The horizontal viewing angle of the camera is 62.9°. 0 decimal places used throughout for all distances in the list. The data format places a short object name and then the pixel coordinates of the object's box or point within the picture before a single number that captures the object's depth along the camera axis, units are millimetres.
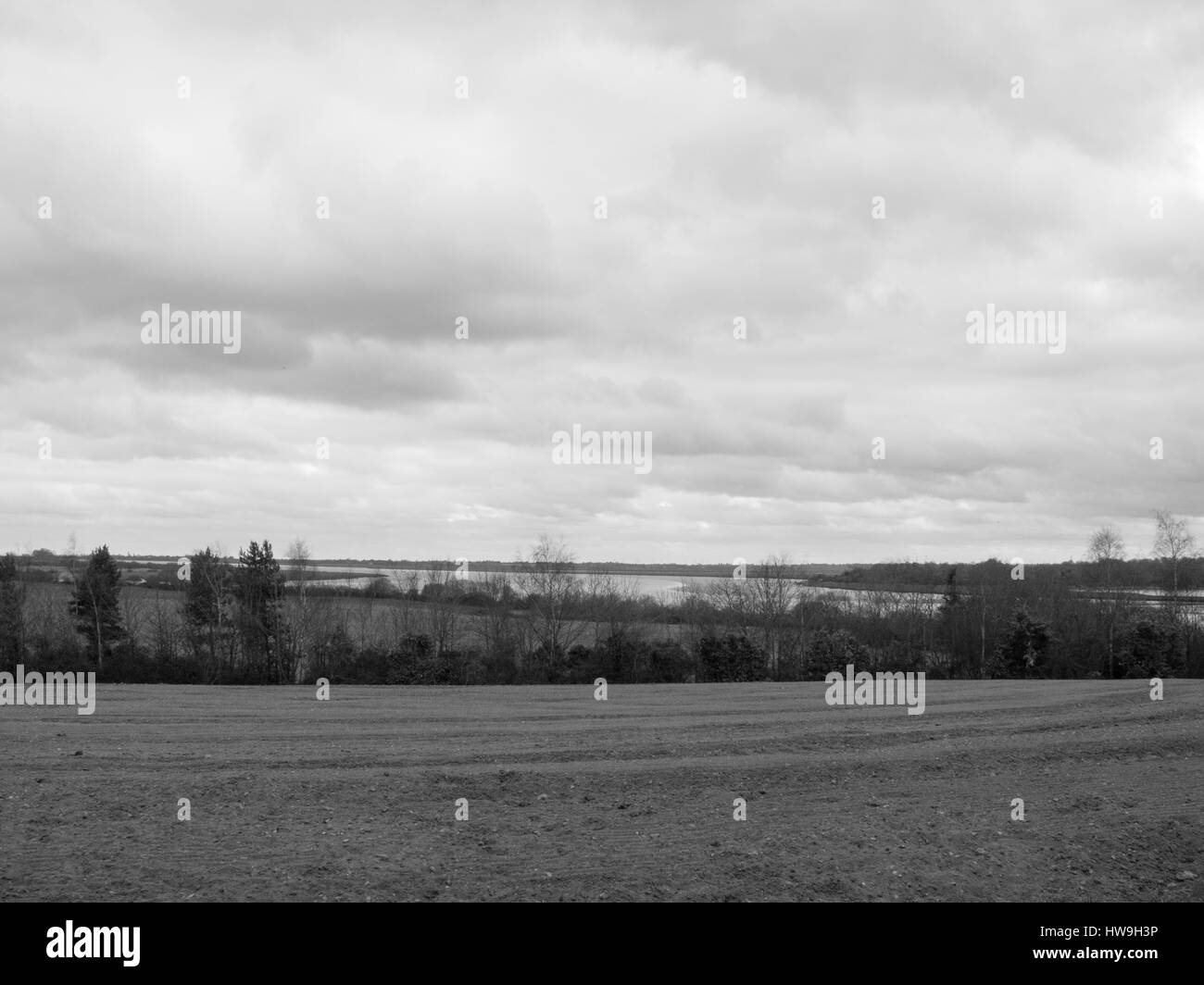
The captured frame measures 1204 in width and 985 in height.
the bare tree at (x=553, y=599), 60656
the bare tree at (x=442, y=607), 65375
